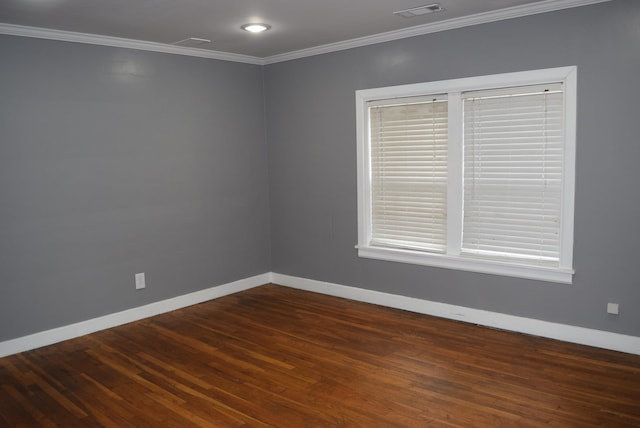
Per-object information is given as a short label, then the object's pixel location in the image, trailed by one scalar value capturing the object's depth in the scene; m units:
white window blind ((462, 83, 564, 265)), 3.80
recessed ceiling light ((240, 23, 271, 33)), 3.94
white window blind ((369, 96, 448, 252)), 4.39
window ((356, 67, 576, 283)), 3.78
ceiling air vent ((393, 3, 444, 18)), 3.62
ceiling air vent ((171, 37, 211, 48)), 4.39
